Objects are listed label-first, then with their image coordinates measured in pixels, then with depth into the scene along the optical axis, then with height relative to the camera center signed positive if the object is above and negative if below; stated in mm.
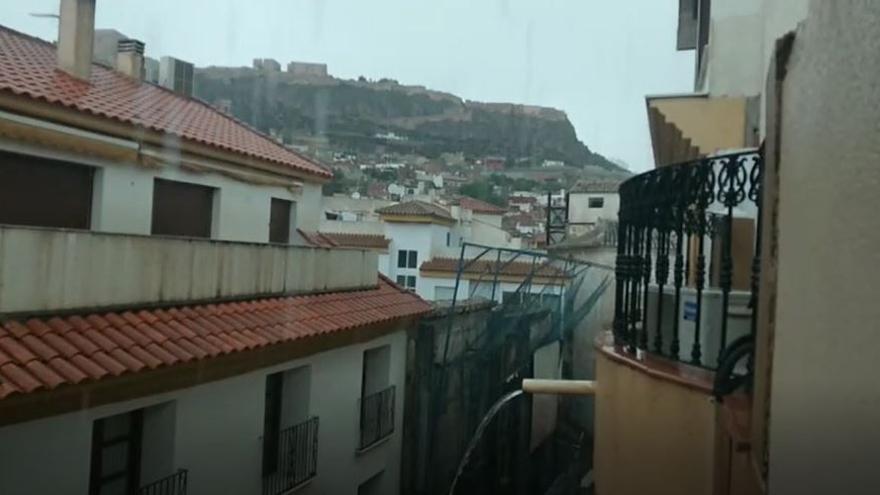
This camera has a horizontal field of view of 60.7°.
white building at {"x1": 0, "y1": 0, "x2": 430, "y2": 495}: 5680 -704
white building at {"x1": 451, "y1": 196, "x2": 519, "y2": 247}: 31112 +1085
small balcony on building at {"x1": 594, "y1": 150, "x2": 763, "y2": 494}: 3189 -495
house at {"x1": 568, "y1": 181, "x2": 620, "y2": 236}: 33469 +2680
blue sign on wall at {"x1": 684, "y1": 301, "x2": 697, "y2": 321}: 4363 -256
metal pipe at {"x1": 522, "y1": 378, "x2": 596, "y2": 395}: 5254 -897
